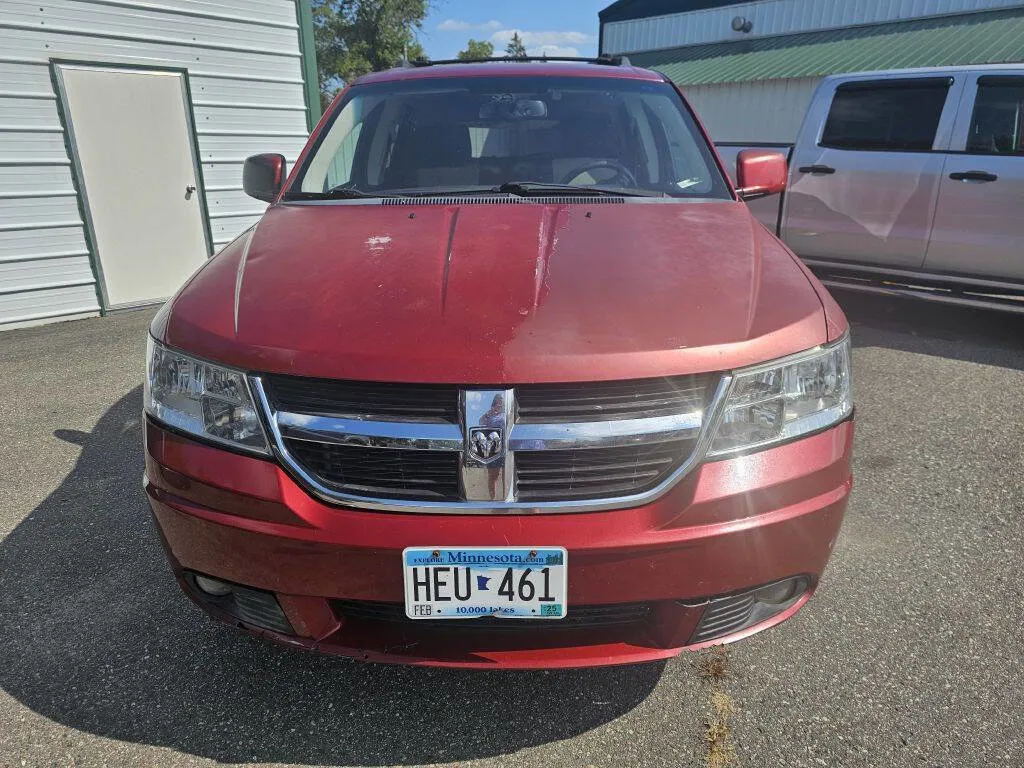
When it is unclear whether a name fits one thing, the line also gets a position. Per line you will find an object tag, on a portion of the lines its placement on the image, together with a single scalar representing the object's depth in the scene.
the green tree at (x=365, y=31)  36.09
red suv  1.54
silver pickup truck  5.11
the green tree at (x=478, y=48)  61.03
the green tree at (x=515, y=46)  89.14
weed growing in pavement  1.79
